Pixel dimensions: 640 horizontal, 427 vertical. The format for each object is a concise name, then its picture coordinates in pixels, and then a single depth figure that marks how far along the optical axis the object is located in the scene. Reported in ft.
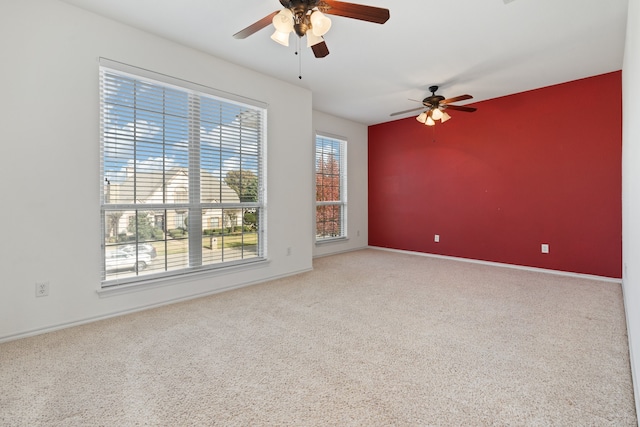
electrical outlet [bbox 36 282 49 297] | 7.99
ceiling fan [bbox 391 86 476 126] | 14.09
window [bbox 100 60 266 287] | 9.28
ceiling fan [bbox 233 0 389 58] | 6.48
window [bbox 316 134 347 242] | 19.04
